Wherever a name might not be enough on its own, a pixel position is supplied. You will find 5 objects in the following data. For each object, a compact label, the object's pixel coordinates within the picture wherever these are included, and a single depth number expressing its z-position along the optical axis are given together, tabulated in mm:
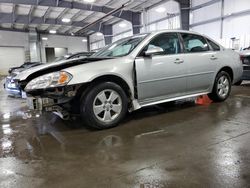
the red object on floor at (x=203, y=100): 4535
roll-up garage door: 20953
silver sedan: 2902
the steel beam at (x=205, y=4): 11057
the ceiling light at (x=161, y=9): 12753
